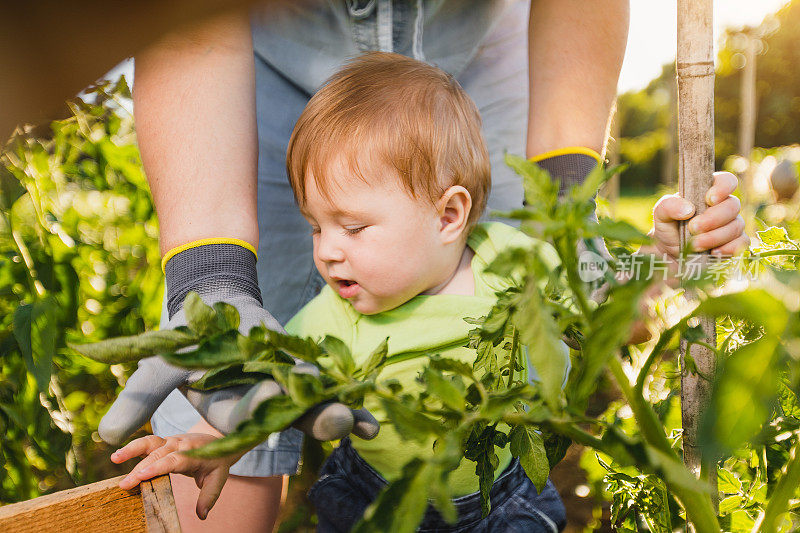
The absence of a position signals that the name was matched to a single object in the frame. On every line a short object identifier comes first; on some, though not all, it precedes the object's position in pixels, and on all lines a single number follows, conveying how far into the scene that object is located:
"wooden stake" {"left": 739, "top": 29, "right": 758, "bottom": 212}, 6.01
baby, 0.99
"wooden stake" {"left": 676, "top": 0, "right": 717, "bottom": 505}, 0.80
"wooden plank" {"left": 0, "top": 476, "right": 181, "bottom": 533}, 0.69
